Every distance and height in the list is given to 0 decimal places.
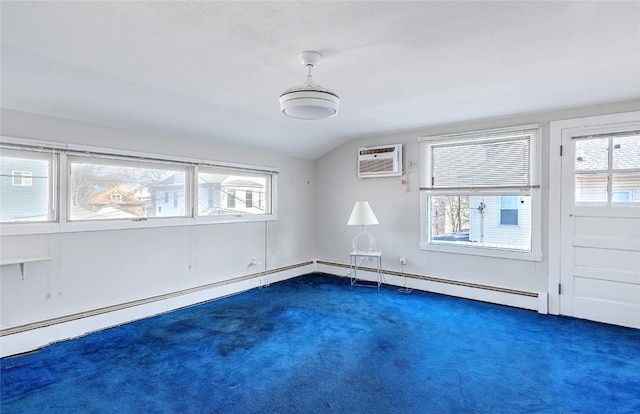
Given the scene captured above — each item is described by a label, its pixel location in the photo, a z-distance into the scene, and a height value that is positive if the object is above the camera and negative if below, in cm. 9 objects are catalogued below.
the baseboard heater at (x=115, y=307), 287 -104
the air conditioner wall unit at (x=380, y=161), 486 +66
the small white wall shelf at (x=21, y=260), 275 -47
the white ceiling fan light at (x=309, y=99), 227 +72
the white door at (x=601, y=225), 338 -18
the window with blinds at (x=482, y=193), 398 +17
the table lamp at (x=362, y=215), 473 -13
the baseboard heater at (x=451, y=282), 397 -99
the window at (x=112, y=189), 291 +16
